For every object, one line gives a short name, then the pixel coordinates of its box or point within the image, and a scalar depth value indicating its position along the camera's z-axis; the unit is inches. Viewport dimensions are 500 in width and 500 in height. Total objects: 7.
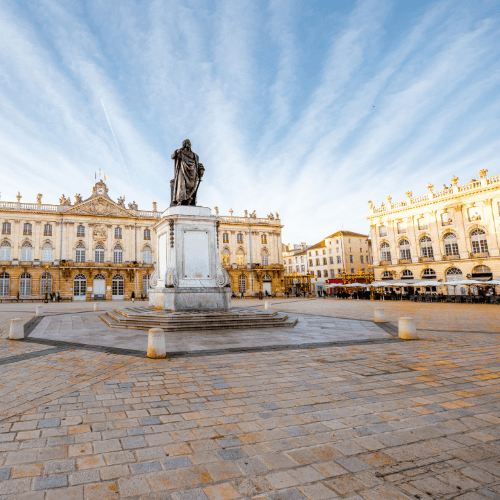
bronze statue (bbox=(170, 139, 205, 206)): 501.0
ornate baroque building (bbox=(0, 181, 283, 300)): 1617.9
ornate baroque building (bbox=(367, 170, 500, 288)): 1359.5
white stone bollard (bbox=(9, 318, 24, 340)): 335.6
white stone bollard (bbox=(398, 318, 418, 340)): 324.5
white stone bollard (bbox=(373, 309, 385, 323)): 462.9
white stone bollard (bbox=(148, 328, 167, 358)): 240.2
